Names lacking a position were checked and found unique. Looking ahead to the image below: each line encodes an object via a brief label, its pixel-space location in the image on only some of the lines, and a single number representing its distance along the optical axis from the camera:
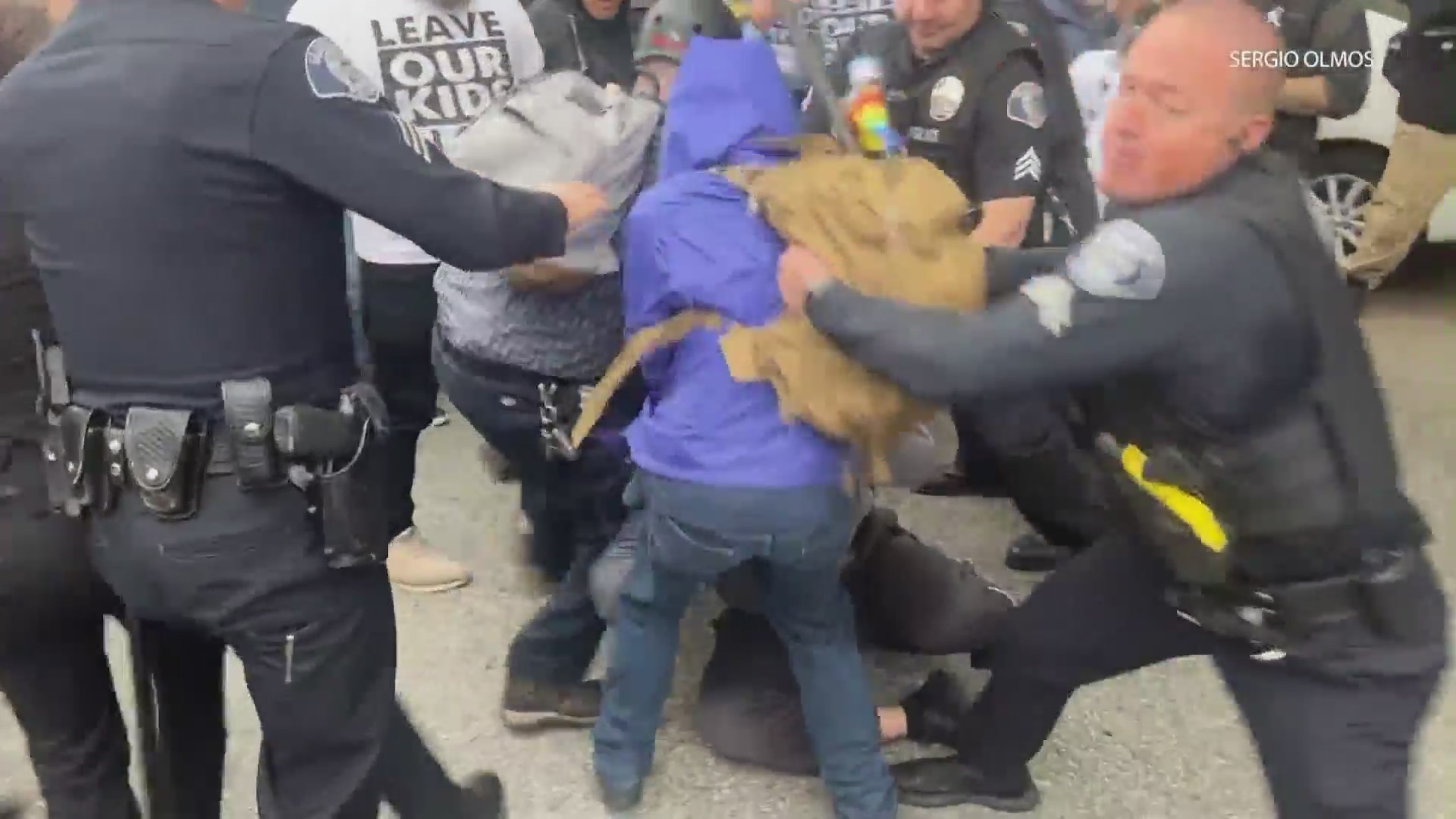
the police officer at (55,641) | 1.71
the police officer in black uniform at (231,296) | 1.47
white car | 4.96
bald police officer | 1.54
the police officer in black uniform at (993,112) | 2.81
